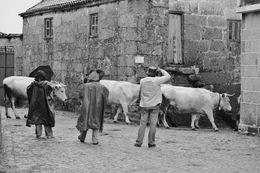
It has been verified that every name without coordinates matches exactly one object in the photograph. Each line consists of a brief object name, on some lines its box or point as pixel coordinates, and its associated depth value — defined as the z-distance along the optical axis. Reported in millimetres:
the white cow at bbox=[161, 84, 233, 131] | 16766
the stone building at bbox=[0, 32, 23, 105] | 25209
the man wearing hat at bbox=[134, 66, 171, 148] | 11977
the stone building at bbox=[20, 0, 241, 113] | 18344
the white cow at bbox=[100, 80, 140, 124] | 17453
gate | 25045
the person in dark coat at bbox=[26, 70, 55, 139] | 12680
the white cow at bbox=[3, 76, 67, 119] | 17906
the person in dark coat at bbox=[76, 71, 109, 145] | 12109
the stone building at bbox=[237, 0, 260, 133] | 14446
